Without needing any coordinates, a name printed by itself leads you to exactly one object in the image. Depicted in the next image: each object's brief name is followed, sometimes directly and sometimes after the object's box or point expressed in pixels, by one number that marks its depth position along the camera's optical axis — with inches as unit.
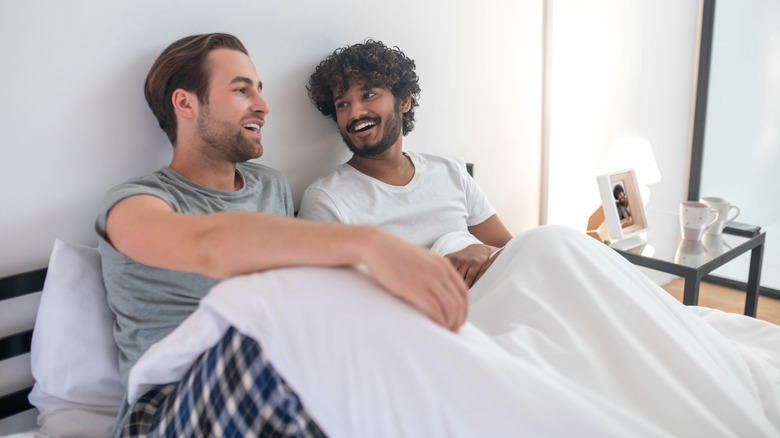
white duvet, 28.5
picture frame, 80.2
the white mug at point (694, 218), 80.0
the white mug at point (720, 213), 84.4
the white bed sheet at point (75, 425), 42.8
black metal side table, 73.1
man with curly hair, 61.7
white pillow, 44.7
